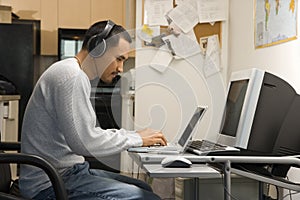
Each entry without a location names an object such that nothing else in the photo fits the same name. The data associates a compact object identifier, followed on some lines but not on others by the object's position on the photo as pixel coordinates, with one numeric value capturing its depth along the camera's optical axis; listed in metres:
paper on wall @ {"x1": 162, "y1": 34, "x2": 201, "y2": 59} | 3.48
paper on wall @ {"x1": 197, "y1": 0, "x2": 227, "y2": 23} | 3.49
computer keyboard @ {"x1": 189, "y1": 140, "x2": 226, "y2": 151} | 1.93
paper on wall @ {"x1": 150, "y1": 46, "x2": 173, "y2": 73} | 3.41
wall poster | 2.56
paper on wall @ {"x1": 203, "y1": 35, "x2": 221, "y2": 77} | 3.50
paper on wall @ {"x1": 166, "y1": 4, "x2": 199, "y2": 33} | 3.49
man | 1.60
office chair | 1.40
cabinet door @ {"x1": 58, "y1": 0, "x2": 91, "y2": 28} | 5.00
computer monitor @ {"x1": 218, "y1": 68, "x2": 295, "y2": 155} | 1.95
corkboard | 3.52
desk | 1.67
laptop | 1.90
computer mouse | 1.58
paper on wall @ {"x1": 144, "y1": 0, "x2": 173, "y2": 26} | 3.50
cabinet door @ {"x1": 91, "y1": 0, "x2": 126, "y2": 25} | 4.95
